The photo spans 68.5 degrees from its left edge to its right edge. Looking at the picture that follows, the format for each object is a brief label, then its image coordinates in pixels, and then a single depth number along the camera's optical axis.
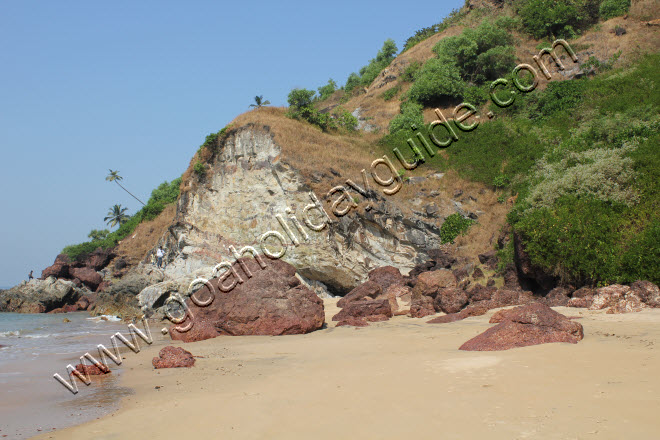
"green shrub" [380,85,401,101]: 45.41
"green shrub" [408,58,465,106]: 39.75
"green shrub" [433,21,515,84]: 39.47
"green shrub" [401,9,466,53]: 54.78
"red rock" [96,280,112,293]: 37.72
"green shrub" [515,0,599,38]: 41.19
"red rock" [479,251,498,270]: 19.67
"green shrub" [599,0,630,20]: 40.38
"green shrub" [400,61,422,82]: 46.44
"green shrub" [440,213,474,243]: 24.62
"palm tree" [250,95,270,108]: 38.92
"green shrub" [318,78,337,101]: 66.12
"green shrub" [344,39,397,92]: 57.24
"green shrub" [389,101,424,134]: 36.53
